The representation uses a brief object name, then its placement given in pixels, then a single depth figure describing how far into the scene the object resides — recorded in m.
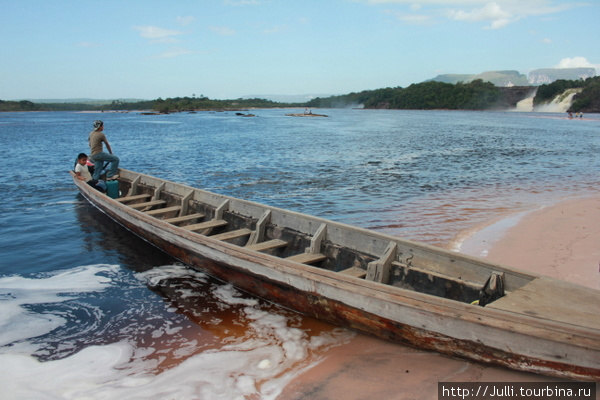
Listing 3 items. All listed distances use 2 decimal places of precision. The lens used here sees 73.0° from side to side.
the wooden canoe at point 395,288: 3.71
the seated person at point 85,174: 11.79
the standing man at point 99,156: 11.25
